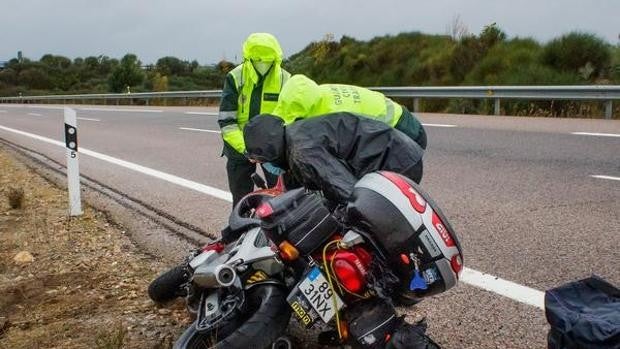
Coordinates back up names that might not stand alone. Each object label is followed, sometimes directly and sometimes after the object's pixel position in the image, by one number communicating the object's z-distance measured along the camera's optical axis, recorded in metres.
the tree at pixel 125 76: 53.94
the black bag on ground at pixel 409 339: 2.70
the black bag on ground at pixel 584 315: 2.38
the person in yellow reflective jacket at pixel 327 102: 3.49
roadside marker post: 6.54
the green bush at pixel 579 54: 17.77
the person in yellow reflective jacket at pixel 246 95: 4.65
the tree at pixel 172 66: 67.50
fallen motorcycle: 2.73
